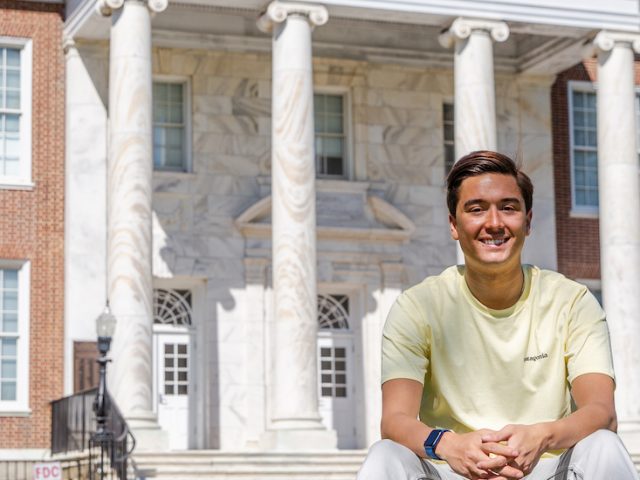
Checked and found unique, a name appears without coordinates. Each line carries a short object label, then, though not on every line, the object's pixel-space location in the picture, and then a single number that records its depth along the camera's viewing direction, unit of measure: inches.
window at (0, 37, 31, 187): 1038.4
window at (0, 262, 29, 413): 1013.2
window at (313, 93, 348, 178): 1131.3
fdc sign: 717.3
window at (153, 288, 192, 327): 1085.8
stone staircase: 860.0
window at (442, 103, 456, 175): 1171.3
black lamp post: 816.9
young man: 150.0
